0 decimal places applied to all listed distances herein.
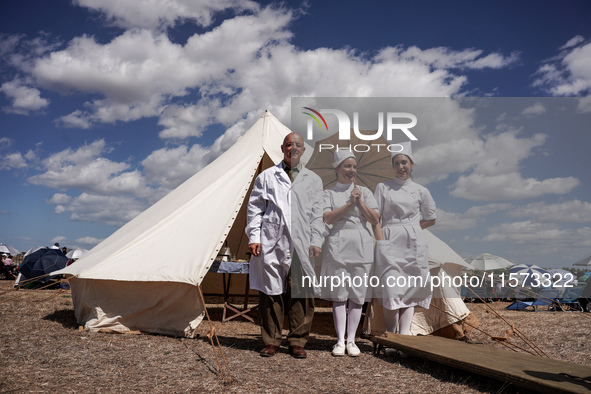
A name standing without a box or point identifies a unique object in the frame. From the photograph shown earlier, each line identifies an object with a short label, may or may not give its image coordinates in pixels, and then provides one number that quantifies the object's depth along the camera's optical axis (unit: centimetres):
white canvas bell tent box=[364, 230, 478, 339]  467
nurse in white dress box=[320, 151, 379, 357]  360
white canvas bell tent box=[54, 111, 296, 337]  429
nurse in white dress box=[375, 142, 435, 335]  368
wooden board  236
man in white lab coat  360
